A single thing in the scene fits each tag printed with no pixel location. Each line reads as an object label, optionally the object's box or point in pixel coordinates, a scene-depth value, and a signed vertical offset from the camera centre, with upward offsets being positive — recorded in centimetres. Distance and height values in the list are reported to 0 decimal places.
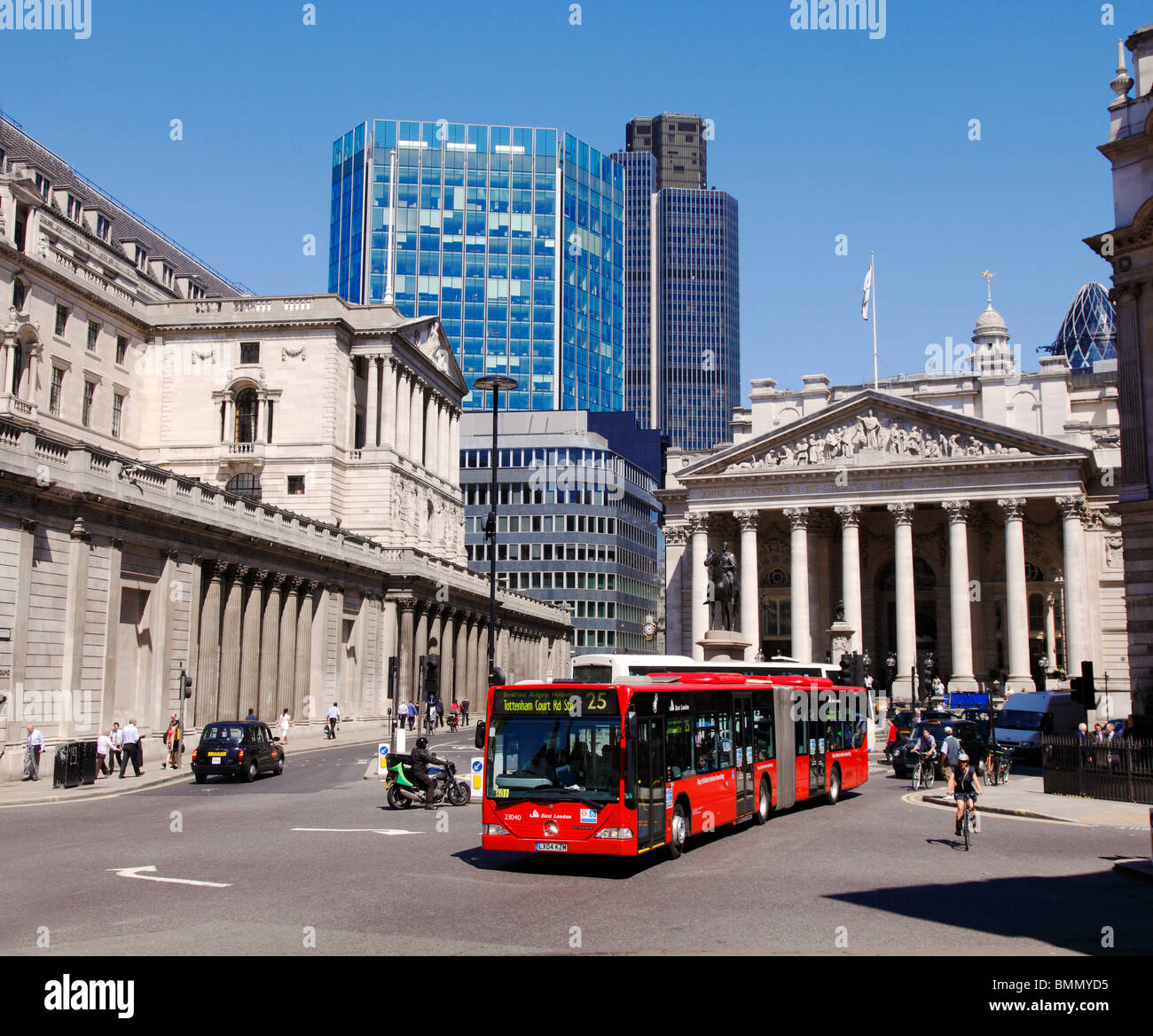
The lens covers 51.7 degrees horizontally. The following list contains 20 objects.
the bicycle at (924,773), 3416 -367
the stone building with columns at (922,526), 7262 +802
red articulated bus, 1798 -188
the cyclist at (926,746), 3466 -287
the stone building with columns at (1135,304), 3803 +1145
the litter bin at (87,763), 3234 -319
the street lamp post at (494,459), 3625 +621
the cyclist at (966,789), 2109 -254
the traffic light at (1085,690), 2878 -104
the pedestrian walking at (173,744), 3875 -324
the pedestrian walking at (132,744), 3544 -293
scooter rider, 2697 -279
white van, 4612 -280
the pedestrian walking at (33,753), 3359 -303
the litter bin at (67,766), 3161 -322
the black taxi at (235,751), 3456 -311
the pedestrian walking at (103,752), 3497 -315
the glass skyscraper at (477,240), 15312 +5264
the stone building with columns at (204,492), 3719 +628
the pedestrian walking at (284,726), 4769 -321
